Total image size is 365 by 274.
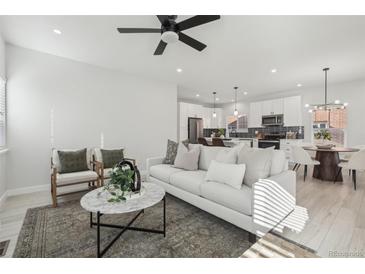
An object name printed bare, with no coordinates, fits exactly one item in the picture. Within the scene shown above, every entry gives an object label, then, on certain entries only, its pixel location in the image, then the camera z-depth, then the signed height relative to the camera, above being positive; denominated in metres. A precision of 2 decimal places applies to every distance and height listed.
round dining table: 3.88 -0.76
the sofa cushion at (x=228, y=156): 2.41 -0.34
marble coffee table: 1.57 -0.71
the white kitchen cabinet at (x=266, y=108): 6.66 +1.07
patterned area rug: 1.63 -1.15
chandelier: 4.10 +0.75
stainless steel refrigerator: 7.22 +0.22
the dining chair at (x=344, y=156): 4.27 -0.63
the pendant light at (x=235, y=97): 6.06 +1.62
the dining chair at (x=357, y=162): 3.35 -0.56
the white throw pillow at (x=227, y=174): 2.09 -0.53
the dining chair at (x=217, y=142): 5.90 -0.29
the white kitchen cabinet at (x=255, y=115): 7.02 +0.82
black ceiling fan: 1.85 +1.27
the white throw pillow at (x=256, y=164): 2.08 -0.39
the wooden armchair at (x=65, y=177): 2.68 -0.74
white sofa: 1.76 -0.78
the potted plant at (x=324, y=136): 4.18 -0.05
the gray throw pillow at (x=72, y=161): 3.03 -0.51
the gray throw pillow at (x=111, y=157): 3.49 -0.49
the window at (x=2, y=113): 2.86 +0.36
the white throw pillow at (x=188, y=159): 3.04 -0.46
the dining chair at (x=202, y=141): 5.71 -0.25
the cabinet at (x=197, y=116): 6.91 +0.83
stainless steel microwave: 6.34 +0.55
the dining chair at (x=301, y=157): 3.91 -0.55
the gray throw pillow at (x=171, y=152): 3.45 -0.38
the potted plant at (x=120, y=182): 1.80 -0.54
